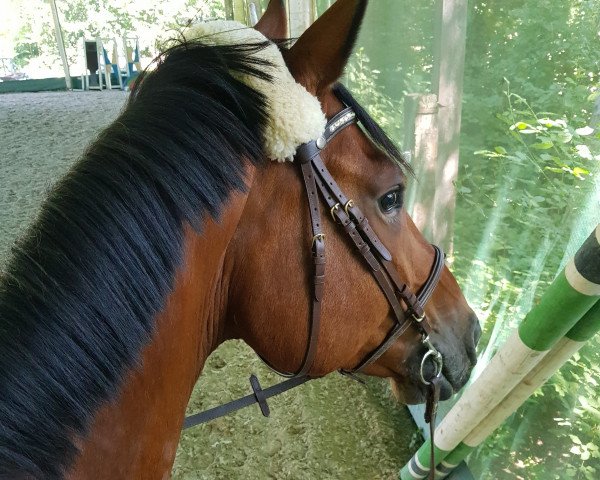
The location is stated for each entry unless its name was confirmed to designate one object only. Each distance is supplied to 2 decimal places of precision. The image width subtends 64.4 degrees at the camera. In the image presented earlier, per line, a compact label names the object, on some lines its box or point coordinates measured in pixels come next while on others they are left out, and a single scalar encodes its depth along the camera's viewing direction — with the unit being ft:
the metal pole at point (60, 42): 49.21
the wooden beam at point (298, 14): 13.76
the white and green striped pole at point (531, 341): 4.34
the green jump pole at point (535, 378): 4.84
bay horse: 2.69
